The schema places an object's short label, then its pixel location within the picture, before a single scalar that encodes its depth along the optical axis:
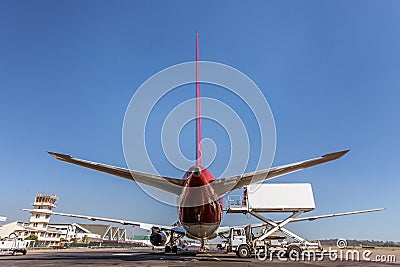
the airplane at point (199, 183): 15.43
